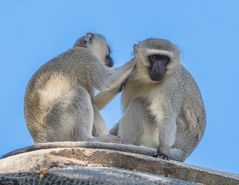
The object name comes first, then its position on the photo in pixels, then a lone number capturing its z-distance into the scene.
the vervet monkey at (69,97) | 11.60
